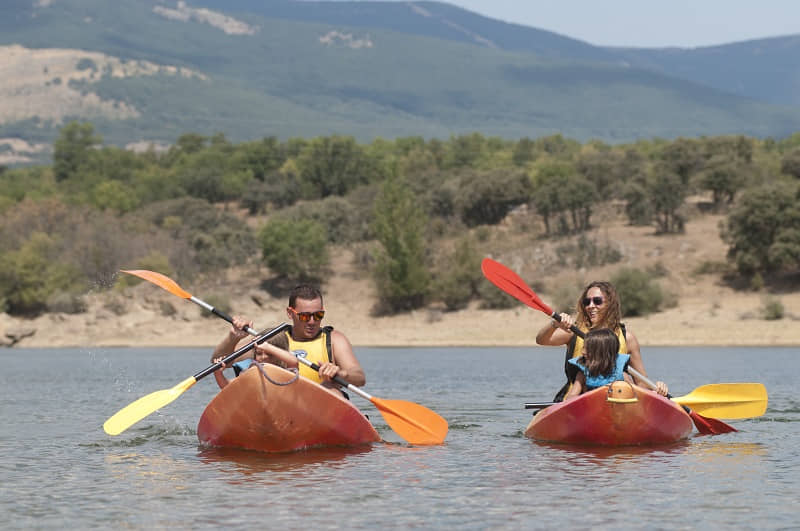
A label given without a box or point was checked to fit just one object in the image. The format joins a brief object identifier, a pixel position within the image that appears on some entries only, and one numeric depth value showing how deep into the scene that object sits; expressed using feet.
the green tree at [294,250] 182.91
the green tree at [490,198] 221.25
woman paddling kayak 44.57
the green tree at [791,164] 231.71
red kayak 44.42
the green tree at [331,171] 290.15
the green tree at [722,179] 204.13
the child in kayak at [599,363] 43.52
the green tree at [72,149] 392.47
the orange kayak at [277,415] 42.11
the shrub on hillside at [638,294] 151.53
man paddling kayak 42.47
